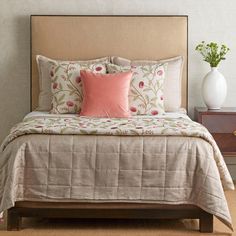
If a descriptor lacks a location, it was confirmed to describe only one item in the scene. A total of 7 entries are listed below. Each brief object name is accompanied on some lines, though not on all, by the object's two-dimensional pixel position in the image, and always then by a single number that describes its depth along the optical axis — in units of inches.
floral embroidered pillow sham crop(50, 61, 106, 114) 190.2
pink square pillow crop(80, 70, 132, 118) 180.9
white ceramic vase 199.8
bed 149.1
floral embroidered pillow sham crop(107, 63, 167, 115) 188.9
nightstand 195.2
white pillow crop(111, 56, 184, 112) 197.6
